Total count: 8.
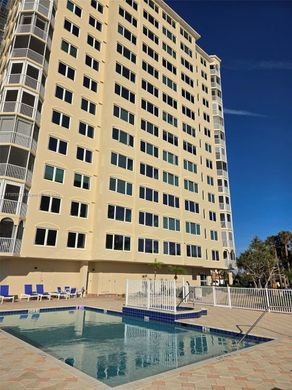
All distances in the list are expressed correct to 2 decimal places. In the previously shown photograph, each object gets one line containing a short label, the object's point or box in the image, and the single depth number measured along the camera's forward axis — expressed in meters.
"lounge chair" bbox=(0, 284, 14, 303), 20.74
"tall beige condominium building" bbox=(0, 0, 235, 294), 24.12
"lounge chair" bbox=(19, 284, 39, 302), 22.36
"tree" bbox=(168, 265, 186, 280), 32.00
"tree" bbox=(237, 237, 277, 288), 36.75
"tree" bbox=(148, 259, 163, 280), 29.88
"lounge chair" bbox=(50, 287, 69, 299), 24.27
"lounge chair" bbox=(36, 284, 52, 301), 22.98
